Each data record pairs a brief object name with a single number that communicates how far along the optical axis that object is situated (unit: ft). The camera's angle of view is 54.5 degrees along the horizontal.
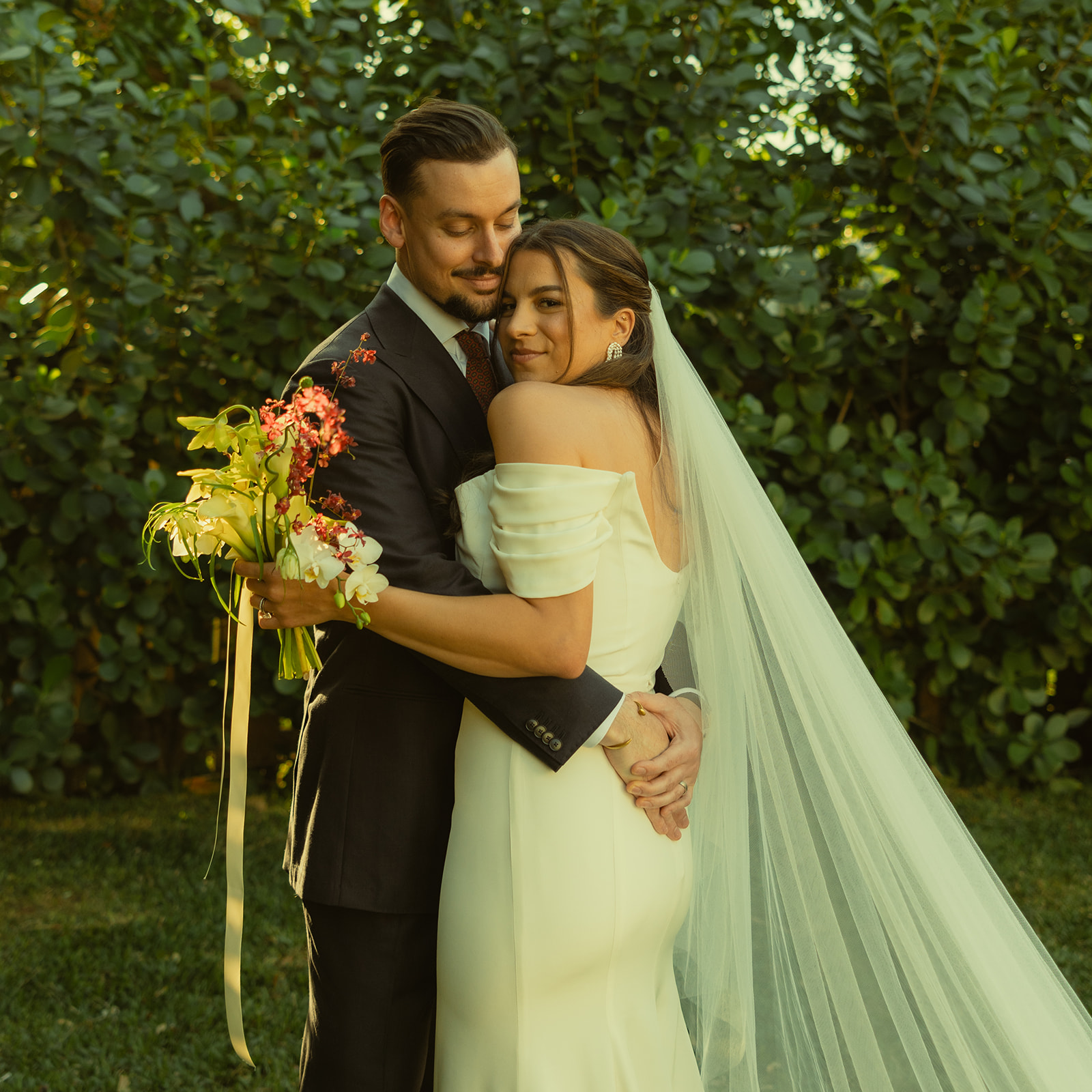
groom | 6.11
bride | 5.77
